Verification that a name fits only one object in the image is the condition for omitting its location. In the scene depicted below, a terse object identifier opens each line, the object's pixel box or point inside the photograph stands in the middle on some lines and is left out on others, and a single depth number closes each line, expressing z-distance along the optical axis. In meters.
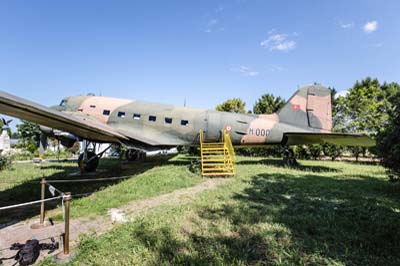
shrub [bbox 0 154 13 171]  11.01
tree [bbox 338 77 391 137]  19.86
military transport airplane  11.48
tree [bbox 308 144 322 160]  18.94
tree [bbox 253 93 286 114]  26.53
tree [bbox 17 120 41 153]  26.16
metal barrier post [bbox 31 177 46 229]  4.11
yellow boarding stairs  9.05
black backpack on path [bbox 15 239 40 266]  2.86
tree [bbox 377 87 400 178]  5.99
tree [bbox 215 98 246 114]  27.66
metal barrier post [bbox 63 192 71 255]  3.02
